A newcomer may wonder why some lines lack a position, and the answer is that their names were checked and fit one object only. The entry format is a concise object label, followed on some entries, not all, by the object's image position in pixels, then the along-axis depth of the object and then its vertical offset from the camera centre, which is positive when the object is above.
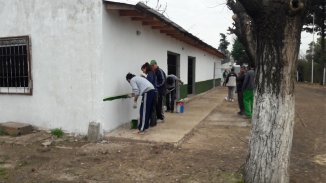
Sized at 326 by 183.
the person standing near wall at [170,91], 11.62 -0.49
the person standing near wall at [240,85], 11.61 -0.29
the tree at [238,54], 46.34 +2.97
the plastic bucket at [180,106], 11.80 -1.01
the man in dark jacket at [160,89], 9.52 -0.35
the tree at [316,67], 37.79 +0.96
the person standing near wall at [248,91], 10.87 -0.46
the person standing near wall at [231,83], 15.58 -0.31
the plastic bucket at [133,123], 8.63 -1.15
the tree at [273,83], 4.48 -0.09
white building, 7.87 +0.39
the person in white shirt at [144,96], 8.12 -0.47
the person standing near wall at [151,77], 8.68 -0.02
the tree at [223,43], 70.62 +6.62
